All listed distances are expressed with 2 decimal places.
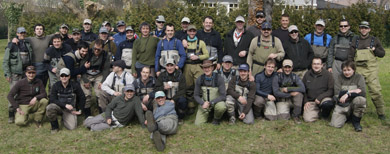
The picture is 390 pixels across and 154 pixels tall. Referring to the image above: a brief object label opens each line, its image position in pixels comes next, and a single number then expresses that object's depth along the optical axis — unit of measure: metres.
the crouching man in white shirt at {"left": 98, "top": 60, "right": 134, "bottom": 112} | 6.74
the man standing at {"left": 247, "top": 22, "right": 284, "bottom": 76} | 6.73
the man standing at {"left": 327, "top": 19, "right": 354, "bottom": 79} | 6.80
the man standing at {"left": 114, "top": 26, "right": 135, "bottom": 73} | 7.43
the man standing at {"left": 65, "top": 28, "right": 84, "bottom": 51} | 7.74
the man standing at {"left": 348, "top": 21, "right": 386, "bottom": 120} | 6.70
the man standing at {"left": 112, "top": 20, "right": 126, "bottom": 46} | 8.26
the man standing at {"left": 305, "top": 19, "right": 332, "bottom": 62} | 7.07
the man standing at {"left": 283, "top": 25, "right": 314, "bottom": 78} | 6.88
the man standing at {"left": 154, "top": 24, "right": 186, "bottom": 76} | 6.87
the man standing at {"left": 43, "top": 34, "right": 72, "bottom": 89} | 6.98
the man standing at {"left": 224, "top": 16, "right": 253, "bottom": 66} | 7.03
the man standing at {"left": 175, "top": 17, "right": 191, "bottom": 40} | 7.37
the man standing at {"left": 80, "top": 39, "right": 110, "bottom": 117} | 7.06
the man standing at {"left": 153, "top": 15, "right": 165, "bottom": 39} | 7.54
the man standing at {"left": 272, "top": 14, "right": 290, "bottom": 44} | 7.06
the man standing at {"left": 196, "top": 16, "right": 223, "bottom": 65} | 7.16
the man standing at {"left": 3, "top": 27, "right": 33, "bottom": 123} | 7.02
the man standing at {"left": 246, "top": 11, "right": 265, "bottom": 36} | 7.32
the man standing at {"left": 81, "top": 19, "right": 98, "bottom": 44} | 8.48
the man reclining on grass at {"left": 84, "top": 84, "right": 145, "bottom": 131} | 6.24
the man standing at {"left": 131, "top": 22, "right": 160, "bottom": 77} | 7.09
